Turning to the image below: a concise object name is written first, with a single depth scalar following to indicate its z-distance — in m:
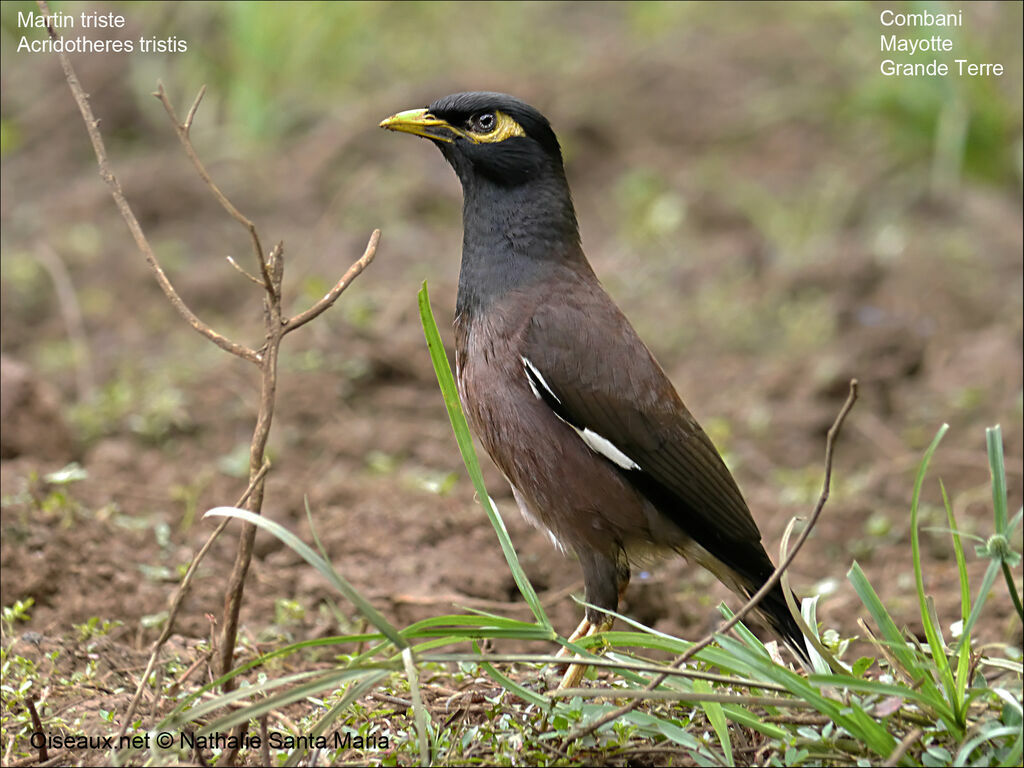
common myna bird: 7.14
